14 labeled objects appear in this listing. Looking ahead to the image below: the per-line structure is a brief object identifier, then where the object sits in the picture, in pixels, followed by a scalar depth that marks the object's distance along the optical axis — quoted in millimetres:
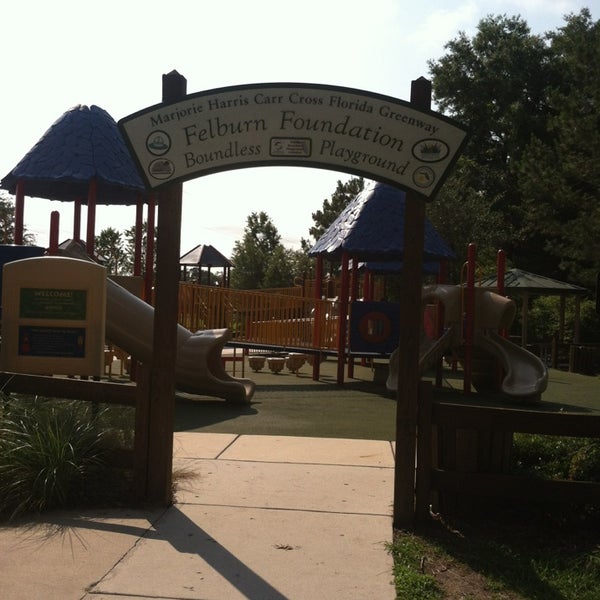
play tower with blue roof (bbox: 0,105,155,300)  14648
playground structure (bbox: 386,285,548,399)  14203
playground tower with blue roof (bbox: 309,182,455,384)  16734
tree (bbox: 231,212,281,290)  62719
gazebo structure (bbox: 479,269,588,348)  24922
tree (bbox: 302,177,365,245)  58531
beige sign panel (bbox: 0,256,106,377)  7738
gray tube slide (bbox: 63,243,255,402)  12250
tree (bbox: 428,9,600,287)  29203
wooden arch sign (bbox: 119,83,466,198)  5949
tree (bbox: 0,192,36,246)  47094
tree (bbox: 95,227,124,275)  63844
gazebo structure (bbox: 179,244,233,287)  34188
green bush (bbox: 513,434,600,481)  5988
